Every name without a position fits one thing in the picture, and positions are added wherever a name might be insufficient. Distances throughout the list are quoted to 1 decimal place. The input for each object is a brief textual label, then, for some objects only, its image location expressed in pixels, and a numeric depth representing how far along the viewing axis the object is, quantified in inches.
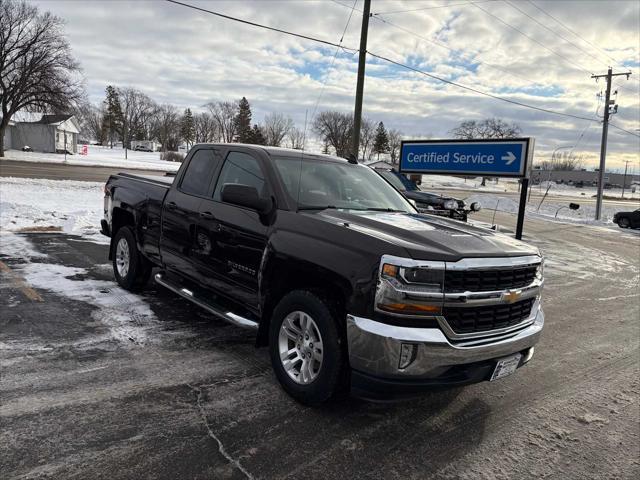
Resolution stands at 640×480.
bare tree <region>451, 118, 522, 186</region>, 3558.1
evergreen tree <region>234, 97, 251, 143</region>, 2954.0
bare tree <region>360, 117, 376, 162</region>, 4118.4
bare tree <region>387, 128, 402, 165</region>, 4339.8
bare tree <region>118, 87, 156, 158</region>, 4310.5
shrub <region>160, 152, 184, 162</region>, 2874.0
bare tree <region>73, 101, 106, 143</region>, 4318.4
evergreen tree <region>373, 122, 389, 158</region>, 4269.2
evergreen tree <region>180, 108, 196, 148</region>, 4486.0
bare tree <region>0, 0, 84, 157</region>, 1590.8
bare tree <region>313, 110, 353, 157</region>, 2969.5
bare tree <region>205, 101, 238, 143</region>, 4050.2
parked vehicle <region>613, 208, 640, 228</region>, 969.5
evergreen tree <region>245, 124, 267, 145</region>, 2353.3
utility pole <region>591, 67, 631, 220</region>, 1225.4
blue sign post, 449.7
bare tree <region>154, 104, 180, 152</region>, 4138.8
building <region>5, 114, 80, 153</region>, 2465.6
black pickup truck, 113.7
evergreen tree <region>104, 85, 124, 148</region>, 4212.6
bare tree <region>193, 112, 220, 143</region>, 4202.8
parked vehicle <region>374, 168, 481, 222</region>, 503.9
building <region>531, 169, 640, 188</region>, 5083.7
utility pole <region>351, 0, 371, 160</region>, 609.0
